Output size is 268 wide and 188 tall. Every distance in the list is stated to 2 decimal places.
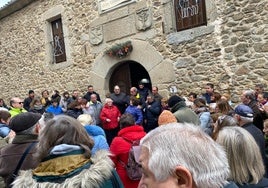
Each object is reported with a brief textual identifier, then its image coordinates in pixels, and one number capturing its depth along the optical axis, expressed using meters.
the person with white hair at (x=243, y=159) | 1.28
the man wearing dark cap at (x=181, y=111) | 2.72
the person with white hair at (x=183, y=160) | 0.70
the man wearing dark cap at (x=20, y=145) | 1.44
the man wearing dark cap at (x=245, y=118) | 2.06
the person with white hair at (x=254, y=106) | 2.65
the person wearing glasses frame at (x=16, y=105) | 3.66
